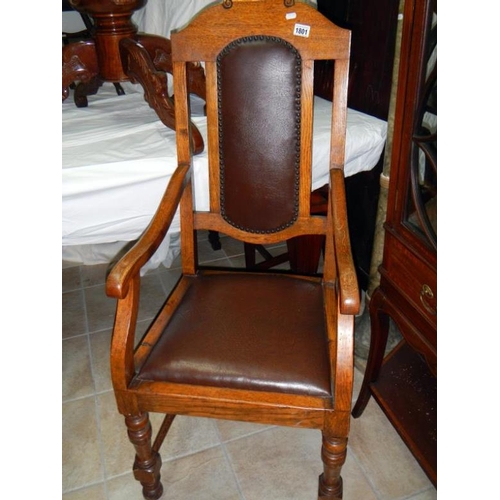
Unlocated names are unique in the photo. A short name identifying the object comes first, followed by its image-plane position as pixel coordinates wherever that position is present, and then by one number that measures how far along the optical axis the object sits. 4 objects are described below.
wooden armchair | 1.00
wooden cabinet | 0.95
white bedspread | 1.47
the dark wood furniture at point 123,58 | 1.57
